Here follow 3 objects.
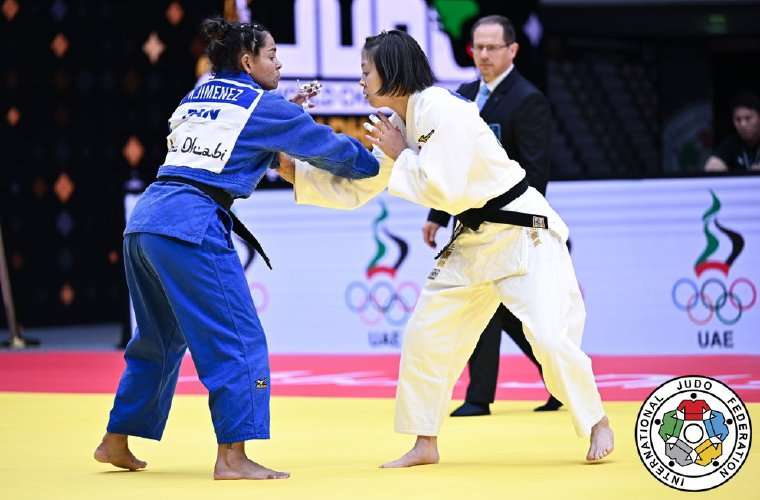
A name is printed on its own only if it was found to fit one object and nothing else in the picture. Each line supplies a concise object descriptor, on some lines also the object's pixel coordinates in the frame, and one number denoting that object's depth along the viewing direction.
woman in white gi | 8.41
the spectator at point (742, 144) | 15.60
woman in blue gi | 8.17
